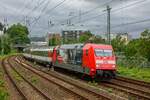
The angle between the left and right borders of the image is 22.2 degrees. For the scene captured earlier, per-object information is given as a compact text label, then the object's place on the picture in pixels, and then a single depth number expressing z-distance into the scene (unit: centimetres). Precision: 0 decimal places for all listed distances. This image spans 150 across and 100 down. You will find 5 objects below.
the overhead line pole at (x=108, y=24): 4006
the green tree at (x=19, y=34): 17400
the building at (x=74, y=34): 12336
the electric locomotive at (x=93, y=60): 2603
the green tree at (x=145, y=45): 4291
